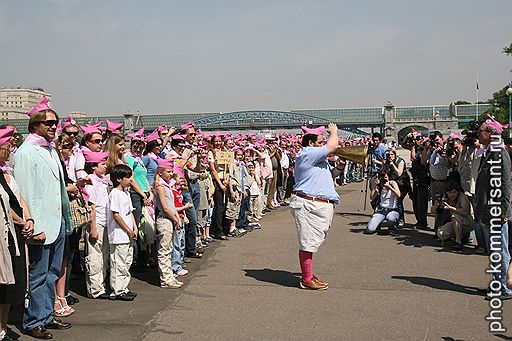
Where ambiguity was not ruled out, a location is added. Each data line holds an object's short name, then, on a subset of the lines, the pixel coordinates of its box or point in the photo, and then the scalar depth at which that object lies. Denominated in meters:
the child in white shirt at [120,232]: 6.68
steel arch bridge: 121.06
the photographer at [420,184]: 11.89
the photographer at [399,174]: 11.93
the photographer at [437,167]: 11.13
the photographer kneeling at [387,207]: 11.30
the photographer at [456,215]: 9.62
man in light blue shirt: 7.16
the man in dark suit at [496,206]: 6.61
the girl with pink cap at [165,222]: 7.34
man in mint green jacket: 5.40
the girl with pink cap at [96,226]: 6.77
